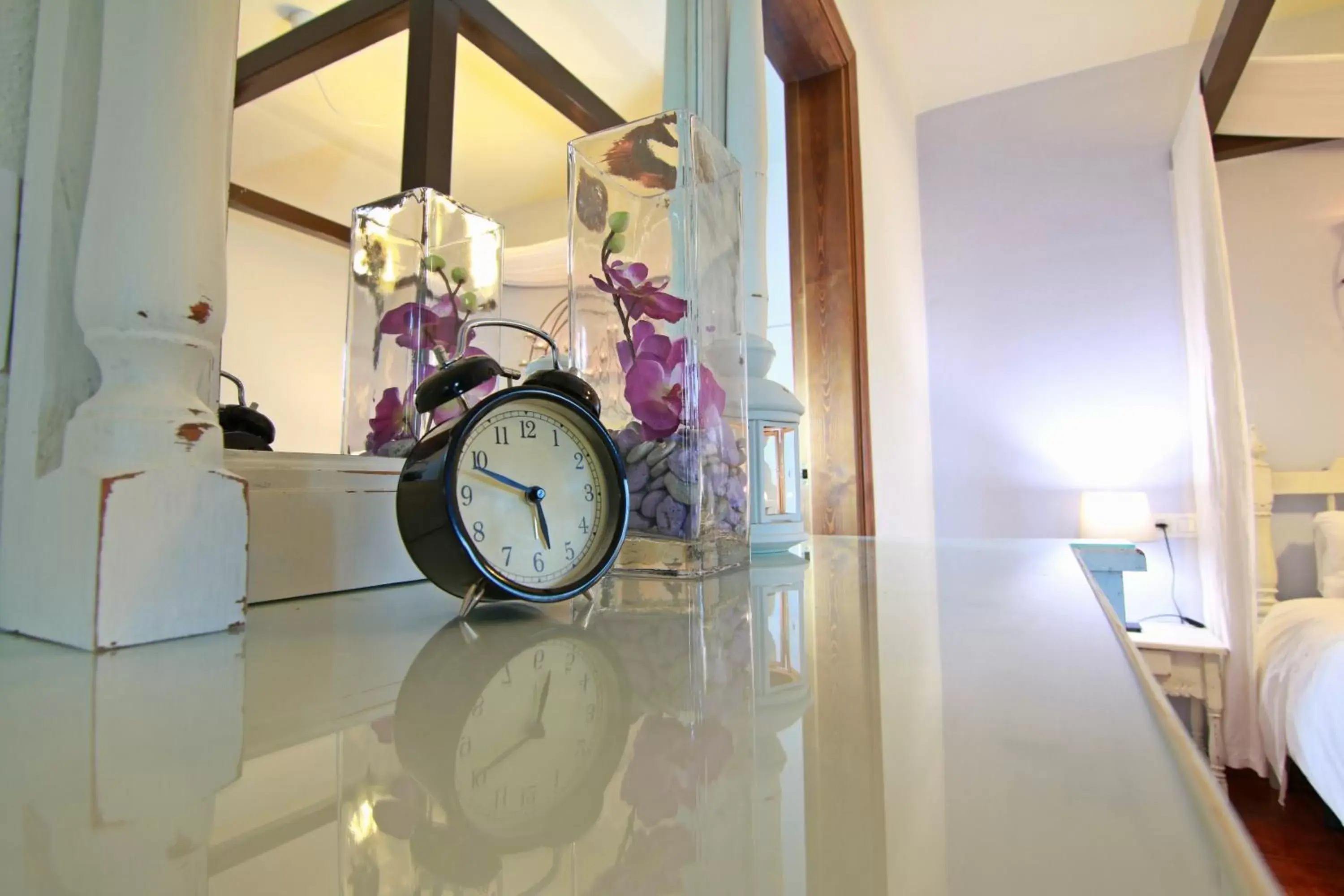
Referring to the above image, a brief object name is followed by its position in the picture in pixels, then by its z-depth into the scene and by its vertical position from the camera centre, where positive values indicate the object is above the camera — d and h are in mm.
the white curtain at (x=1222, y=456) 2035 +116
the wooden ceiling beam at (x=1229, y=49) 2072 +1440
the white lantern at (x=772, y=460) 766 +45
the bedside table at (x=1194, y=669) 2121 -553
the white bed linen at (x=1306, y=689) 1608 -513
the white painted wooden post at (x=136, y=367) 341 +75
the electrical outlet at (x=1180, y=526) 2484 -117
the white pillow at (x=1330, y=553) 2279 -205
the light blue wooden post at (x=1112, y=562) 1314 -133
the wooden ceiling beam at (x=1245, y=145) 2566 +1320
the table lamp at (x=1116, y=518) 2434 -85
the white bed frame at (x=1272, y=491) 2418 +7
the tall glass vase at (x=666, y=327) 563 +154
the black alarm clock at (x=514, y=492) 403 +5
